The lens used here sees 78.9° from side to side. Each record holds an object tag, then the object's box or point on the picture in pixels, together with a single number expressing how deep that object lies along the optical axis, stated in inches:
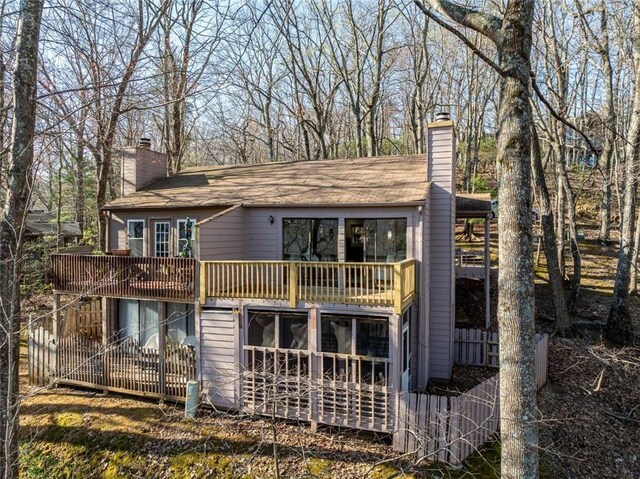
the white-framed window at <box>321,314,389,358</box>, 360.2
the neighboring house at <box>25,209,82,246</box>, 869.8
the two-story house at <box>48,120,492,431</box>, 356.5
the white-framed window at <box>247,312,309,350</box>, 381.1
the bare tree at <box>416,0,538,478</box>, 200.7
